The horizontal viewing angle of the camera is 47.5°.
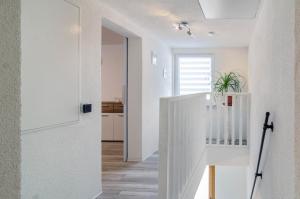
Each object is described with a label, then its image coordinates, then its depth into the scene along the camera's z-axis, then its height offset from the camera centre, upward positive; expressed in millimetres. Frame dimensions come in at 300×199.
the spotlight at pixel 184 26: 5369 +1171
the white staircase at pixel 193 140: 2467 -513
